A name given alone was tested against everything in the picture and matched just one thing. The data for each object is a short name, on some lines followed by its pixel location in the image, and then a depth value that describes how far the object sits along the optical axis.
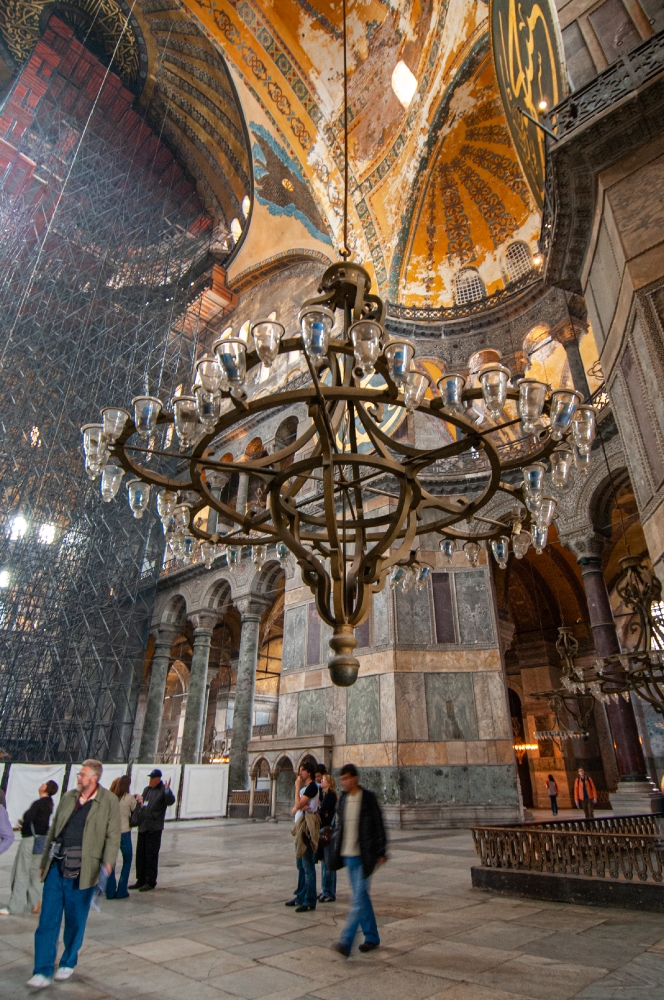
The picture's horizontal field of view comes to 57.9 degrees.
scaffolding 14.68
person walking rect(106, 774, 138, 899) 4.72
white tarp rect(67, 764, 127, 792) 10.40
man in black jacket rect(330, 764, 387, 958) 3.02
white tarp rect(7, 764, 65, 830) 9.45
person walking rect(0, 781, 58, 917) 4.05
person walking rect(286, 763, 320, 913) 4.11
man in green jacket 2.69
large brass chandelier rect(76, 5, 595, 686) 3.17
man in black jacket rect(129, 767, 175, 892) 4.93
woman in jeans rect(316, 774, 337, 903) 4.38
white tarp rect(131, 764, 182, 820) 11.22
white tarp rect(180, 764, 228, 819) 12.12
